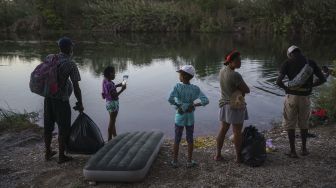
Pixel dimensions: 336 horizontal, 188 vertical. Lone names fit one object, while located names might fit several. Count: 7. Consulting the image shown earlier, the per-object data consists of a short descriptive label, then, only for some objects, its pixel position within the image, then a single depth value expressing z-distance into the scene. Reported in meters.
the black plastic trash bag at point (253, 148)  6.84
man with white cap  6.92
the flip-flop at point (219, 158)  7.19
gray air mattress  6.15
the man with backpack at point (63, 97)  6.82
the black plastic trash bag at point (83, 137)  7.16
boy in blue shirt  6.63
